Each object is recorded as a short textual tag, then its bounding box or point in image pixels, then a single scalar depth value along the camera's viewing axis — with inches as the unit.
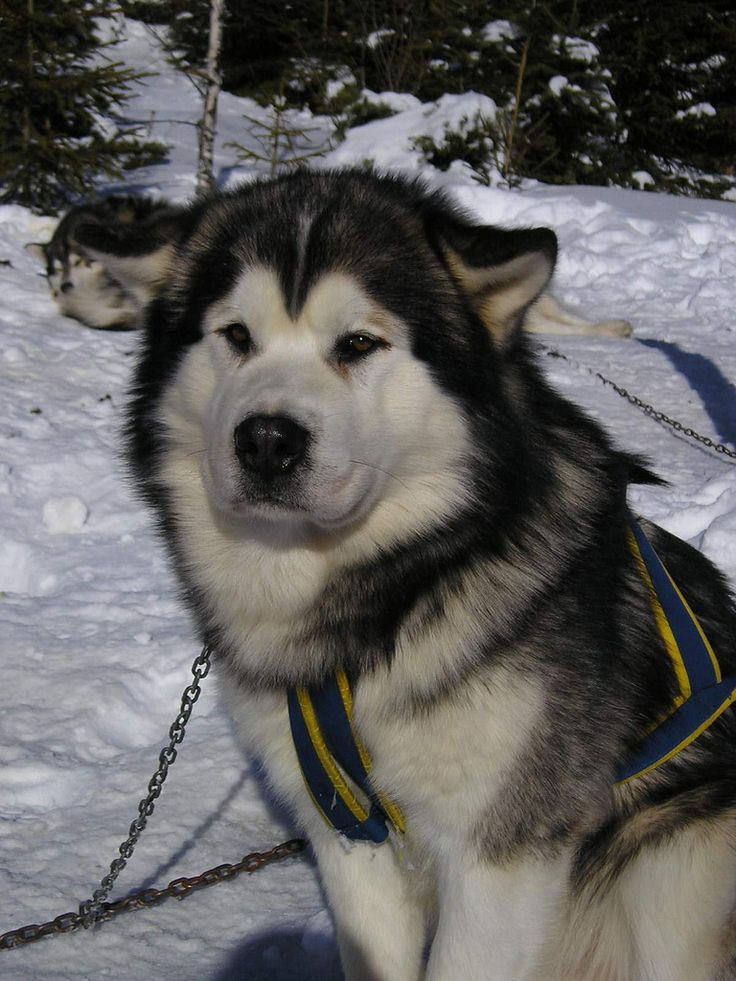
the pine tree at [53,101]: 328.2
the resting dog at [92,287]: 271.0
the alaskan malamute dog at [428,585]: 75.4
